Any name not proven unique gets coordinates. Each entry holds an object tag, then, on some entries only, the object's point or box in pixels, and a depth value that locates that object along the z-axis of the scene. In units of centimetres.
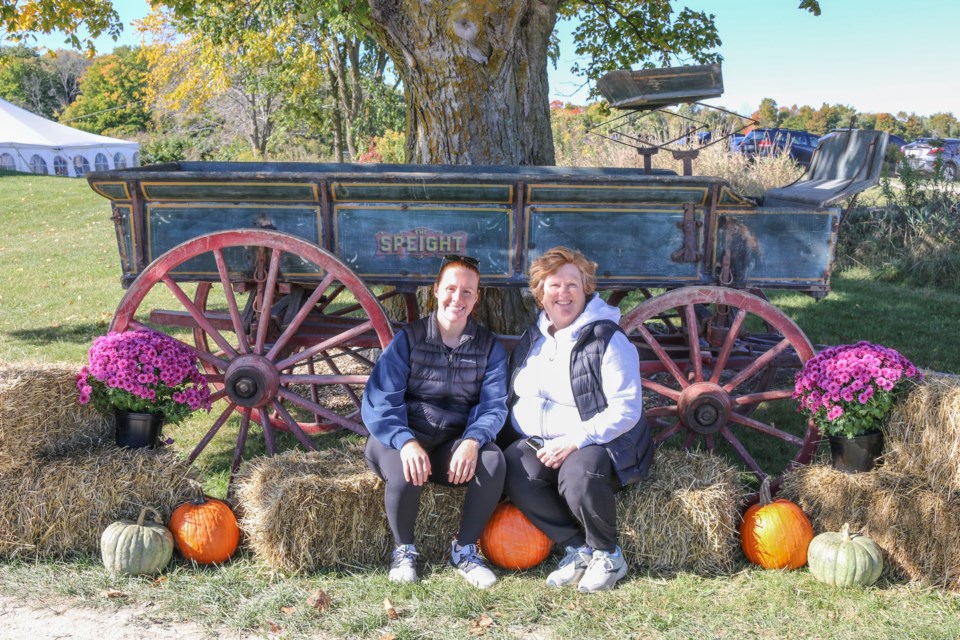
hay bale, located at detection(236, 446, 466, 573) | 325
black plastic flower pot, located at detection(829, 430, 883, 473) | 346
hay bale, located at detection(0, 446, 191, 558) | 330
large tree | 486
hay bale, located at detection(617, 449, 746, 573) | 334
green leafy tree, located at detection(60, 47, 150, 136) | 4691
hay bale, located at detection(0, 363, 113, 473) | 335
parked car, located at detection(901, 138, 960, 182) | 1064
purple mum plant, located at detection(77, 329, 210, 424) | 348
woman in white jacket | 321
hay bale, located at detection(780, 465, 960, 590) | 321
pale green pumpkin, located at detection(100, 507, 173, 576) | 318
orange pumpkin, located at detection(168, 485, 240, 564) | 330
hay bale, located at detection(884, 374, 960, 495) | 326
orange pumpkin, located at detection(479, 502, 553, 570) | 333
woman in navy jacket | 323
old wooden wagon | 375
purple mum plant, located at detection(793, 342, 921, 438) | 341
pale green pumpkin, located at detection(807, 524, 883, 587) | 317
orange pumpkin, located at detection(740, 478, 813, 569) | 333
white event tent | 2864
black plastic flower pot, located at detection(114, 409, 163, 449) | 357
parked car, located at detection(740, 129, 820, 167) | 1116
